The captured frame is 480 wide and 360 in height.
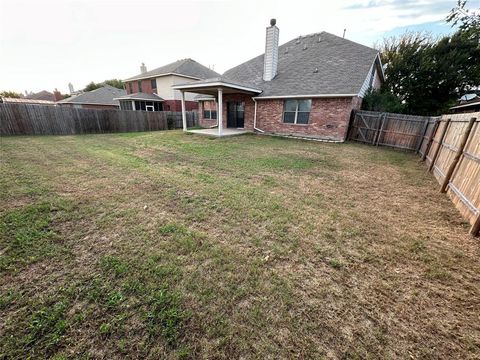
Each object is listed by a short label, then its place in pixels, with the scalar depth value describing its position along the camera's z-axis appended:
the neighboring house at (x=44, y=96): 50.88
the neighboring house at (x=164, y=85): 21.36
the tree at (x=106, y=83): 39.78
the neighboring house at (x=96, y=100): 25.58
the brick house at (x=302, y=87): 10.72
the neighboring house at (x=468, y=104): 10.65
